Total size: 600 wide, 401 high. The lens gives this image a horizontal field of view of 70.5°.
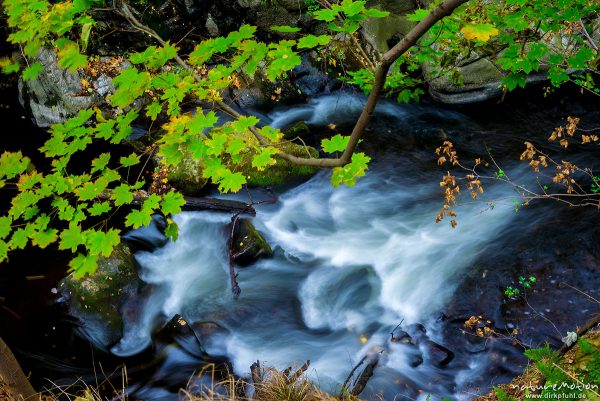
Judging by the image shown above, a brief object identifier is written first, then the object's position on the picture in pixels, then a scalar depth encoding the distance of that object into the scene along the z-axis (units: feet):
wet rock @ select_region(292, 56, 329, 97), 35.47
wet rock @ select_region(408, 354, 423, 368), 16.40
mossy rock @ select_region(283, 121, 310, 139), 29.56
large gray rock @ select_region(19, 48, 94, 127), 31.17
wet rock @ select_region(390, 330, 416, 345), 17.36
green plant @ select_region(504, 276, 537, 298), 17.54
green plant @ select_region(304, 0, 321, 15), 30.81
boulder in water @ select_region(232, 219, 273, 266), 22.02
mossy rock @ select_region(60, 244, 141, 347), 18.66
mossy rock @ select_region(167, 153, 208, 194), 25.30
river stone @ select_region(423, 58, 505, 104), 29.60
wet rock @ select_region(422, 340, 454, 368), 16.29
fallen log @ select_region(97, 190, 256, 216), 24.57
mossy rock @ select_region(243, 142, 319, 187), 26.04
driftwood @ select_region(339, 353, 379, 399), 14.46
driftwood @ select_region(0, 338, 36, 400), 10.30
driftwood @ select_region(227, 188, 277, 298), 20.58
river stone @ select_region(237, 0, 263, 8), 33.81
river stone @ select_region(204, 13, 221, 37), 34.22
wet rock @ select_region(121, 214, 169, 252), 23.51
